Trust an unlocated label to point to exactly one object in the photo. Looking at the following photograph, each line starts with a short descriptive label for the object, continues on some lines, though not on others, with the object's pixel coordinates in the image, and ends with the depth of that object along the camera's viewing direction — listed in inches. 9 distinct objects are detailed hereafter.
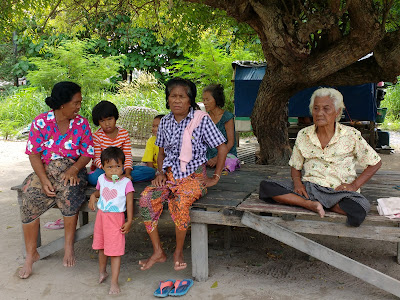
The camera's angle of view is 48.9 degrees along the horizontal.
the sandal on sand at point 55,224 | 206.8
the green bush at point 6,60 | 665.0
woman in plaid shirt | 148.8
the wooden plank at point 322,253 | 127.5
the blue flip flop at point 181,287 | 137.6
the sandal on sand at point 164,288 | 137.0
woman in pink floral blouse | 157.1
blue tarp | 374.0
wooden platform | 131.0
